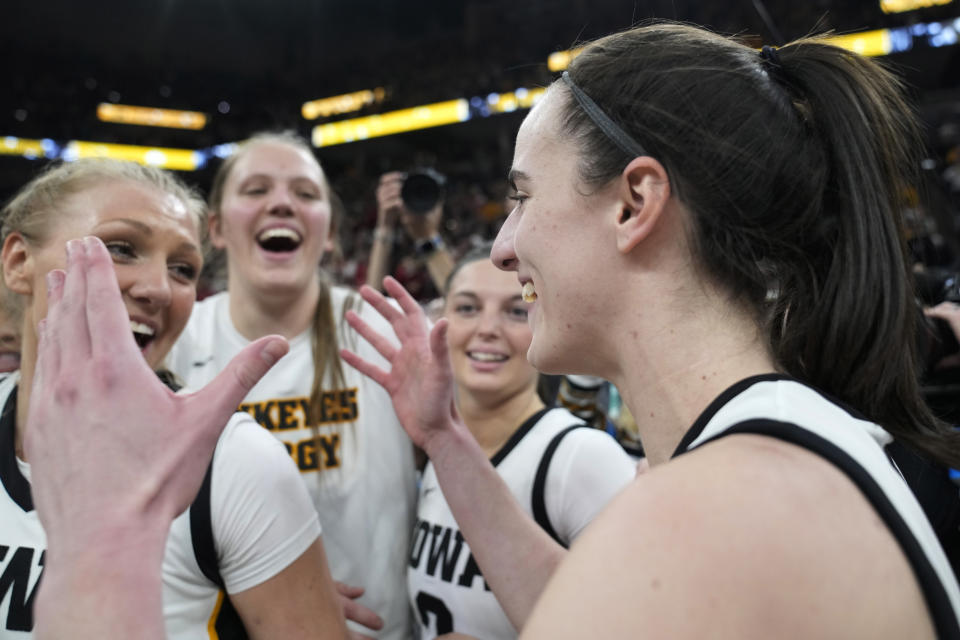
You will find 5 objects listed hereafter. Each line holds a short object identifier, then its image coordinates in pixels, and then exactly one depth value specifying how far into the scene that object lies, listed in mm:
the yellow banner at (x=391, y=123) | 13062
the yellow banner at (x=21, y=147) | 13445
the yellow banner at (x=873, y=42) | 9828
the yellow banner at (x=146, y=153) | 14500
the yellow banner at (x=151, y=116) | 14938
